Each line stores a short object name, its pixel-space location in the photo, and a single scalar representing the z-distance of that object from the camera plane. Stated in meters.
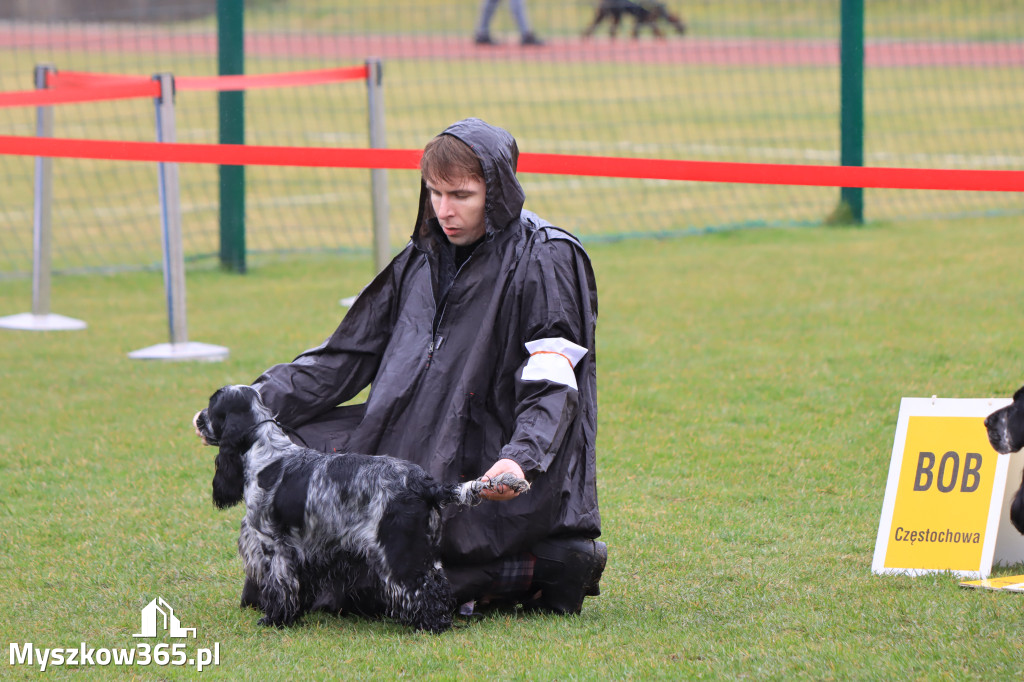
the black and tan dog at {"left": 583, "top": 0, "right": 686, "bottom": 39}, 44.44
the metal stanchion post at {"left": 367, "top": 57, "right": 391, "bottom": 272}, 18.16
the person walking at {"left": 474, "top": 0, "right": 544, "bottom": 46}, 47.14
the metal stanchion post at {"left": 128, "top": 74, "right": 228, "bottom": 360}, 15.52
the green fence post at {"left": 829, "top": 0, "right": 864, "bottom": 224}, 24.75
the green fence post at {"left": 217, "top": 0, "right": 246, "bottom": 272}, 21.29
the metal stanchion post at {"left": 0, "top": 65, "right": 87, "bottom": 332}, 17.39
